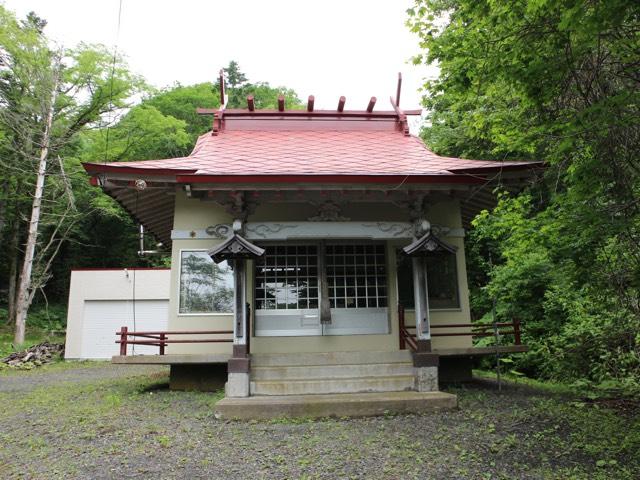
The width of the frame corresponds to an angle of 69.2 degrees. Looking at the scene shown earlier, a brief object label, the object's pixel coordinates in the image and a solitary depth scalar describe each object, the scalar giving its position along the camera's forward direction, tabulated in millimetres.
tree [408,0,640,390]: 4238
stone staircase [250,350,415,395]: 6684
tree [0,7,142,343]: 16328
